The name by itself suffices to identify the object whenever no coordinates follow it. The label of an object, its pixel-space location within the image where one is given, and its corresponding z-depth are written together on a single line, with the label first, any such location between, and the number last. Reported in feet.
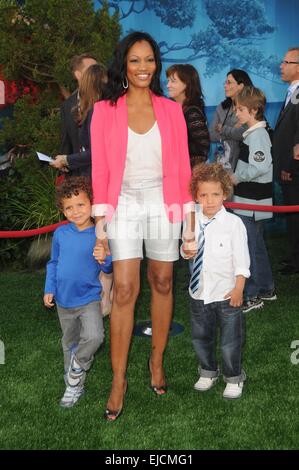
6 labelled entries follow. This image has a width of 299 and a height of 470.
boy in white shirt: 11.96
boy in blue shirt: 12.00
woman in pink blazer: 11.14
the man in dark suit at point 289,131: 20.06
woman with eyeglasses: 18.63
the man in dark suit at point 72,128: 15.79
